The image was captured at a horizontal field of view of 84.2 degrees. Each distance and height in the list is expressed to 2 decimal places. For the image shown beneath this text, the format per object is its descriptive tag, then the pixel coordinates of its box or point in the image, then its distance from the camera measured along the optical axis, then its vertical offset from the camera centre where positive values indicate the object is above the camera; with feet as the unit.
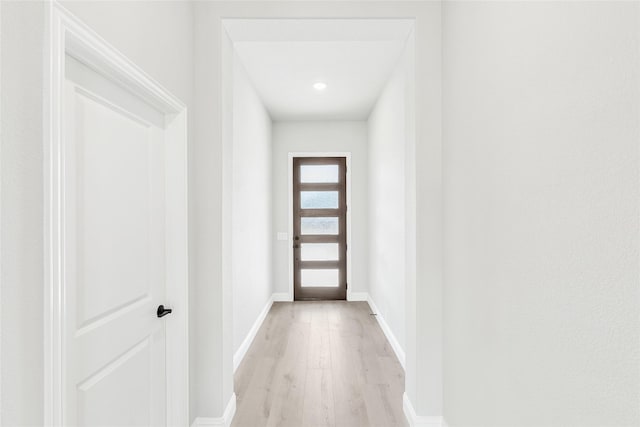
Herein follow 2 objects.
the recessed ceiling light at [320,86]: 12.75 +4.59
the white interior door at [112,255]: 3.81 -0.55
